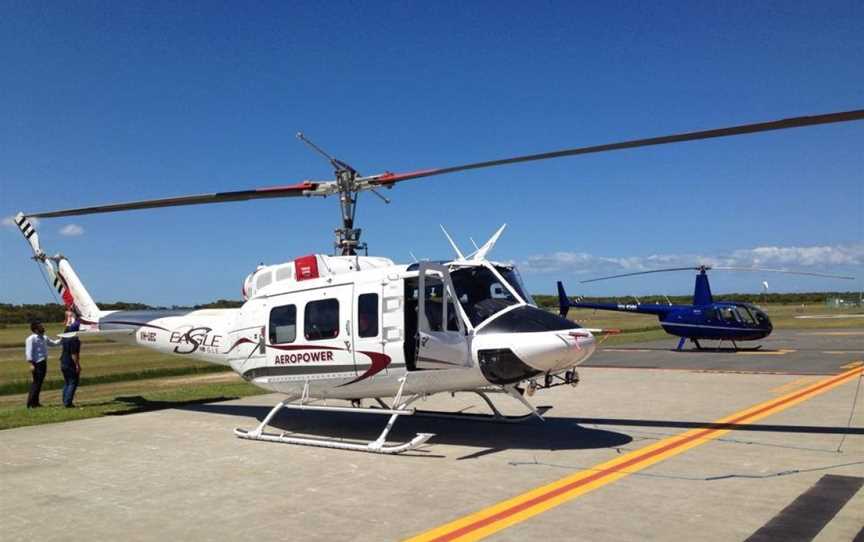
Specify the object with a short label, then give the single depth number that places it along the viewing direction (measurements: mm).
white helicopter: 9156
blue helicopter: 26734
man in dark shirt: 14633
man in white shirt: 14688
